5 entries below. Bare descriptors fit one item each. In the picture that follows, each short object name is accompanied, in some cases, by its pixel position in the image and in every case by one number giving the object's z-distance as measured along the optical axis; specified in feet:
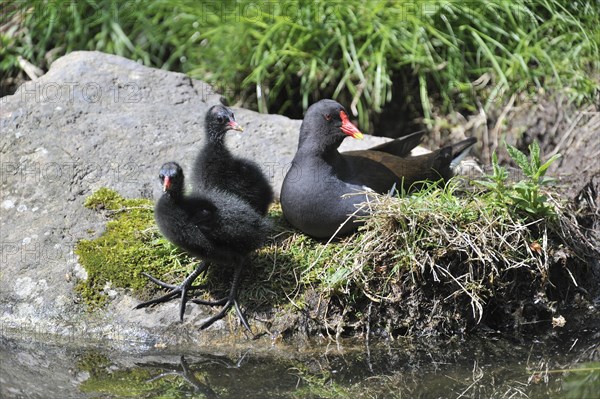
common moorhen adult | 31.12
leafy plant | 30.86
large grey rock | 28.78
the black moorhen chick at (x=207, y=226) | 27.89
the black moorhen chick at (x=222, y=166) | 30.91
